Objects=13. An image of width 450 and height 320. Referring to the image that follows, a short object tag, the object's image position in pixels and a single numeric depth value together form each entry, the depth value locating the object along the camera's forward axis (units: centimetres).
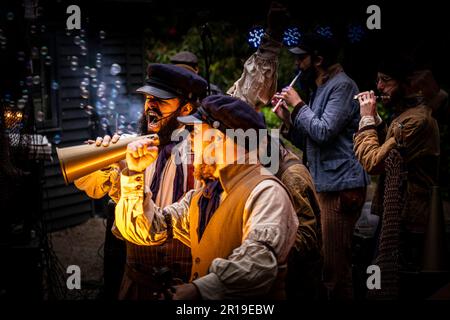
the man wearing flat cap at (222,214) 267
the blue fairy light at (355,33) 602
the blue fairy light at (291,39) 564
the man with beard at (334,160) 529
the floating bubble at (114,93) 1070
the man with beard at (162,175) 401
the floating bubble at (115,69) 668
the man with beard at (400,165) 467
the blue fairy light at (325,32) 551
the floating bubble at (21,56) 719
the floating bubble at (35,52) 897
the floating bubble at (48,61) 970
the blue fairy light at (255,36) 490
